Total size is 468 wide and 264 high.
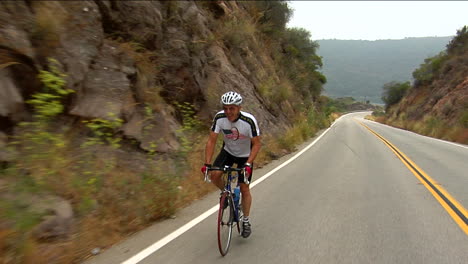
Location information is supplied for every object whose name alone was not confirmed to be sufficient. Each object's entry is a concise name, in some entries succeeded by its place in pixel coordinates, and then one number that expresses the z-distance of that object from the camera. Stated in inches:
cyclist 194.4
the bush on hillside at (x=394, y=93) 3176.7
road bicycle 187.3
